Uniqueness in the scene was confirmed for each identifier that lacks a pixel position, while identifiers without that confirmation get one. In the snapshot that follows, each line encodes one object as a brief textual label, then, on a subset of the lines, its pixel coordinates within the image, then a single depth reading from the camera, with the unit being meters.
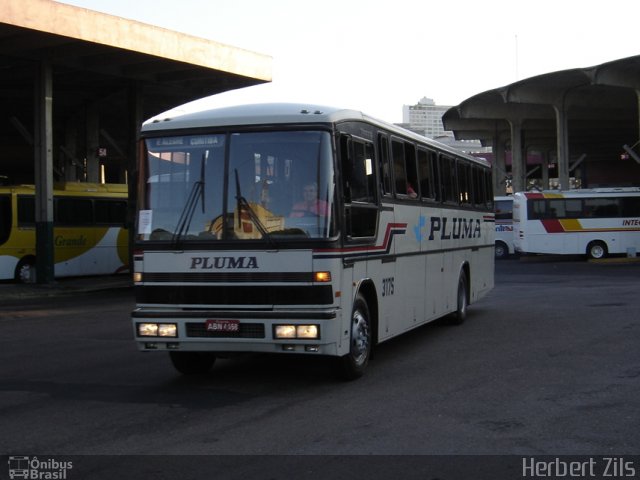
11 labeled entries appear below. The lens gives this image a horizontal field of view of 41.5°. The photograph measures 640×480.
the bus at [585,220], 37.78
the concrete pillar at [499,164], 60.94
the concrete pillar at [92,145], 35.22
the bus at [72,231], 26.14
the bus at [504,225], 41.83
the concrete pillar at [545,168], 79.69
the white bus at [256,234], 8.45
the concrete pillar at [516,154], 53.91
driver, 8.48
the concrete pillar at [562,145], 47.12
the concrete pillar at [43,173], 24.77
